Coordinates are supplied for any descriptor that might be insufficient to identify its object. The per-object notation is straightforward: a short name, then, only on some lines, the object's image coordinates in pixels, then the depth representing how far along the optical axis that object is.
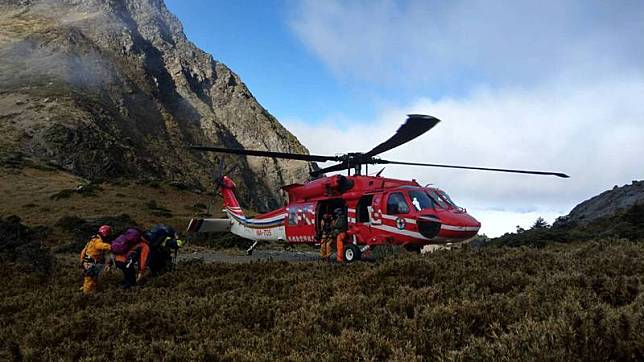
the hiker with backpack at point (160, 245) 10.48
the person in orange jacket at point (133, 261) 9.52
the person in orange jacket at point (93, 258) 9.25
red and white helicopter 12.06
